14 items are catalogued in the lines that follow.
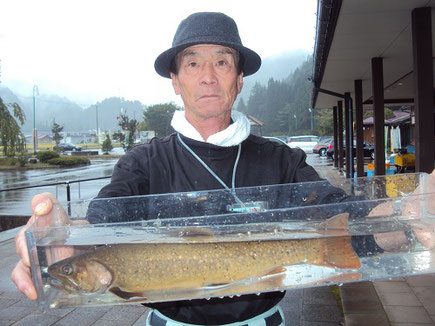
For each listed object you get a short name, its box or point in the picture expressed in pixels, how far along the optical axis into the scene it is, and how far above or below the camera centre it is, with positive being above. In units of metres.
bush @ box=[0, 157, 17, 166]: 32.09 +0.16
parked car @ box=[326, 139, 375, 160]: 31.19 +0.09
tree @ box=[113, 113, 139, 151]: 48.44 +4.56
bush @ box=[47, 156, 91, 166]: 33.34 +0.00
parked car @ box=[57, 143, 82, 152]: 63.06 +2.30
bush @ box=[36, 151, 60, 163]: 35.09 +0.56
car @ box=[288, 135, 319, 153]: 44.32 +1.53
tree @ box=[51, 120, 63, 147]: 61.38 +5.03
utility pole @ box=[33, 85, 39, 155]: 45.09 +3.35
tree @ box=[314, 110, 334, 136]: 62.59 +4.89
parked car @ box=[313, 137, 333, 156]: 38.06 +0.68
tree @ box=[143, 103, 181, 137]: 46.62 +6.37
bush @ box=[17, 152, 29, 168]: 31.26 +0.30
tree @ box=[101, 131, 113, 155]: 52.41 +2.01
